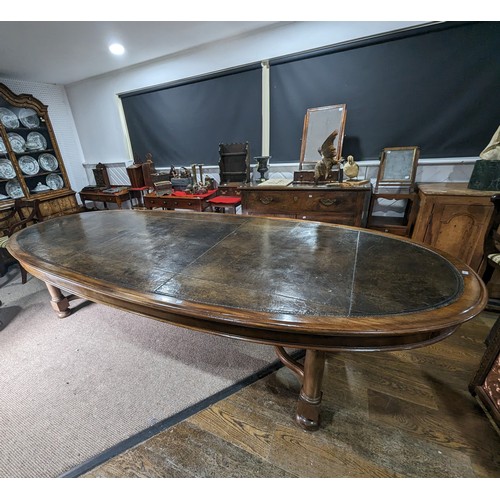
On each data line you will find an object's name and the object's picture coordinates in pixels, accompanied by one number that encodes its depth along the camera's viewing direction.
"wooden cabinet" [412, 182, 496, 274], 1.81
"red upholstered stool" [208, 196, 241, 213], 2.66
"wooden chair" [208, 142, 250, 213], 2.73
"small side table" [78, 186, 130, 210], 3.50
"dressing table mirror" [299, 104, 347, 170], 2.37
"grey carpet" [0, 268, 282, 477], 1.08
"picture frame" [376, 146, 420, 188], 2.17
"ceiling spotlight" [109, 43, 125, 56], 2.59
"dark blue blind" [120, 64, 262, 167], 2.80
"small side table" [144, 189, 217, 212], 2.73
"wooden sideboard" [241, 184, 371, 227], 2.13
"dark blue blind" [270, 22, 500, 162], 1.94
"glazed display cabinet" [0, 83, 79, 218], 3.18
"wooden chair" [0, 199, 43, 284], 2.45
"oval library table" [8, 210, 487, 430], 0.71
